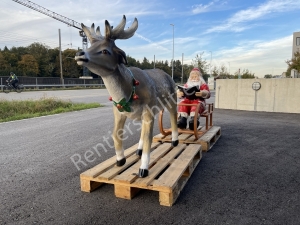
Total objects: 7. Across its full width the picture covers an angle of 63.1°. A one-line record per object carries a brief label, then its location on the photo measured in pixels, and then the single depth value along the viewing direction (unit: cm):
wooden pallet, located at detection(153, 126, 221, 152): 457
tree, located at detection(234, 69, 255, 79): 3064
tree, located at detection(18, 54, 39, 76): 3834
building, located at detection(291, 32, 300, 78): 4451
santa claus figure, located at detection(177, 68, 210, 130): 512
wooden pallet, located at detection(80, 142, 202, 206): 264
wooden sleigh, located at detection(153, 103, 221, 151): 460
